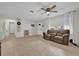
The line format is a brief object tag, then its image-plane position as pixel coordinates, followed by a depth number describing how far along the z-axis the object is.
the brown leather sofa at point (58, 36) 2.09
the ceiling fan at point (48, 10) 1.78
